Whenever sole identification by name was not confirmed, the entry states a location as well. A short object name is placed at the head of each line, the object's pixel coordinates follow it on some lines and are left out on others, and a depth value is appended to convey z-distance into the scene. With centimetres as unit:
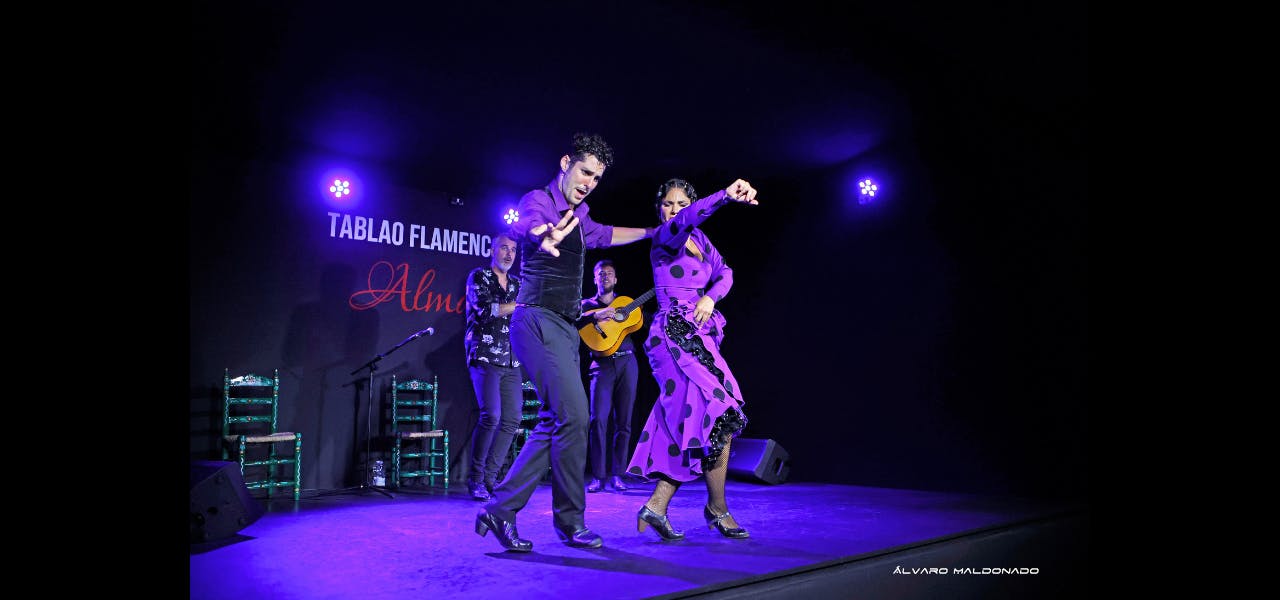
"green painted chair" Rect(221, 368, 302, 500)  556
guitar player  613
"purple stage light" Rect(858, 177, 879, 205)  676
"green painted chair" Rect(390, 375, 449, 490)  652
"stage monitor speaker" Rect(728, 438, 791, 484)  625
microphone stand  592
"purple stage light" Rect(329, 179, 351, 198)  660
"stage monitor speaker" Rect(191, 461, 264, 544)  347
